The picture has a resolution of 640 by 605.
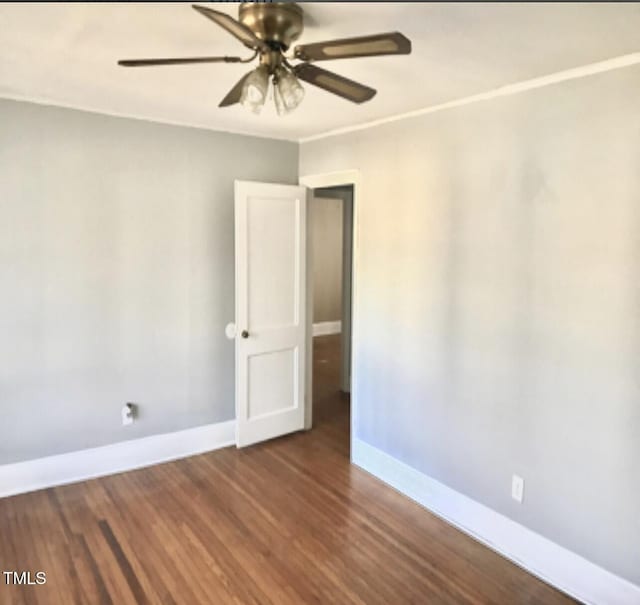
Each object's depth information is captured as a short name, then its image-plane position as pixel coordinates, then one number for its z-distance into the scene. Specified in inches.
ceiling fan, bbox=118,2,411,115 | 64.3
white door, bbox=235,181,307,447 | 158.1
